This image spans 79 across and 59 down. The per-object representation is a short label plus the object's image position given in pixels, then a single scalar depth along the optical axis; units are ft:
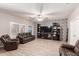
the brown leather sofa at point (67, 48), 5.53
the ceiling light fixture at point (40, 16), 5.99
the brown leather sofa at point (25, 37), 7.14
